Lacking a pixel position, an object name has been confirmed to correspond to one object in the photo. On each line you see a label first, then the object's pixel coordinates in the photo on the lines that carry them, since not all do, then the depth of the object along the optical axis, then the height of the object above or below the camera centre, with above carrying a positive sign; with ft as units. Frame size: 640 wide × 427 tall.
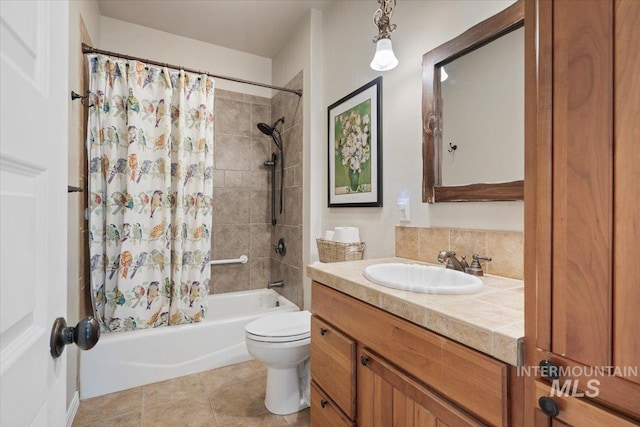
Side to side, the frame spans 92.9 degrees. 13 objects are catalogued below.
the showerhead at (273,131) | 9.68 +2.63
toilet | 5.55 -2.72
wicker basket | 6.38 -0.84
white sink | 3.19 -0.83
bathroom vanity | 2.26 -1.35
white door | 1.34 +0.03
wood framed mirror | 3.93 +1.44
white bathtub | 6.39 -3.26
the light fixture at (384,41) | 4.79 +2.73
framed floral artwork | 6.07 +1.40
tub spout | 9.63 -2.31
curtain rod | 6.45 +3.49
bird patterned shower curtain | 6.87 +0.44
